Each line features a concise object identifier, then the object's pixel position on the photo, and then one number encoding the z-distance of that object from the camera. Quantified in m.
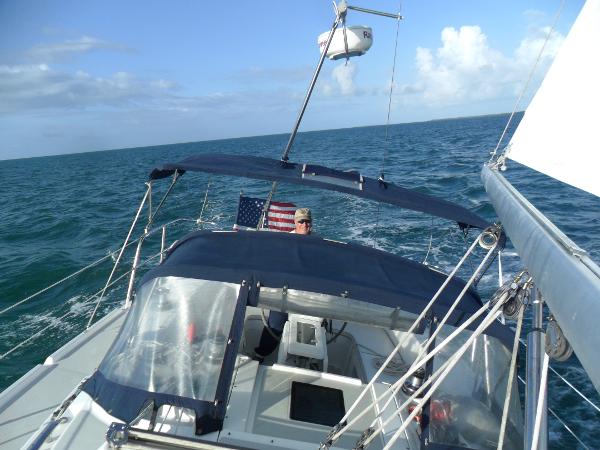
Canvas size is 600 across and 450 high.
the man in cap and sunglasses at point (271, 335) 3.74
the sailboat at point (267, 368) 2.27
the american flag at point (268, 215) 6.33
